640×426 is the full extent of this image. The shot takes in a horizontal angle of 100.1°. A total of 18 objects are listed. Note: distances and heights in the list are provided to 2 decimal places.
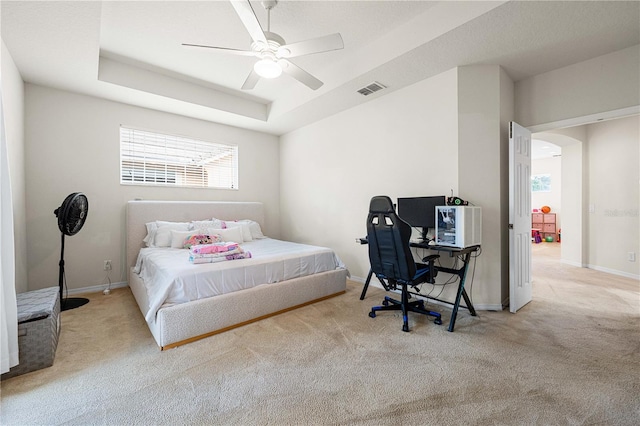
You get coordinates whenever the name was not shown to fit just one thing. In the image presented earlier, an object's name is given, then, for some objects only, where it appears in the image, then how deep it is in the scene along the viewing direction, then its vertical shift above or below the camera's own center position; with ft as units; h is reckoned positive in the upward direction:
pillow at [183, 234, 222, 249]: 11.74 -1.28
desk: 8.29 -2.08
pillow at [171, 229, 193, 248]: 11.97 -1.21
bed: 7.27 -2.74
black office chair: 7.98 -1.43
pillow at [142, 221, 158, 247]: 12.35 -1.00
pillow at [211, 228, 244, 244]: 12.86 -1.16
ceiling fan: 6.89 +4.45
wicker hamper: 5.99 -2.87
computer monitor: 9.82 -0.06
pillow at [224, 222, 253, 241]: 14.01 -0.93
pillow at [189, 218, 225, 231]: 13.25 -0.69
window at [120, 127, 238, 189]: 13.29 +2.74
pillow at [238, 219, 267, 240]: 15.14 -1.07
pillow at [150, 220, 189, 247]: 12.14 -0.99
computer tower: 8.64 -0.59
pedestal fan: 9.18 -0.16
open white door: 9.31 -0.33
